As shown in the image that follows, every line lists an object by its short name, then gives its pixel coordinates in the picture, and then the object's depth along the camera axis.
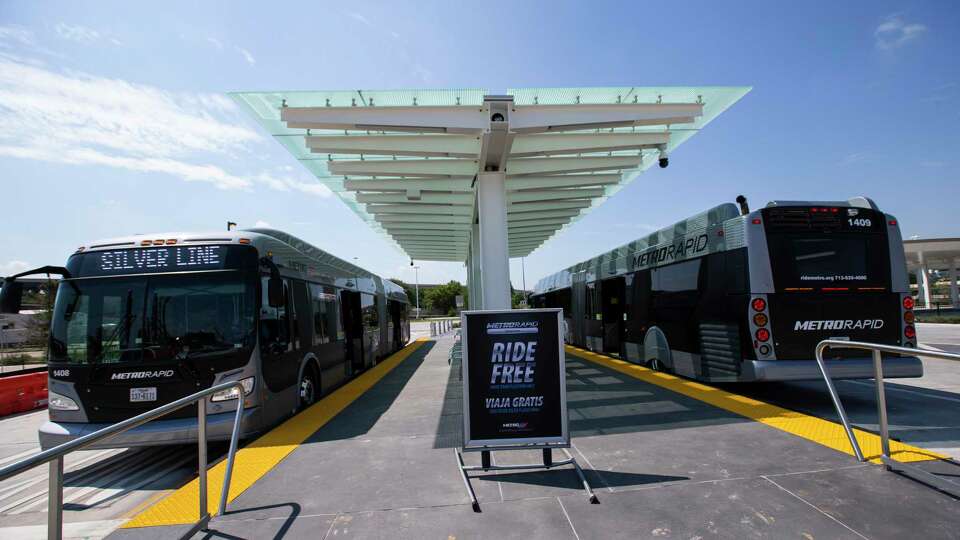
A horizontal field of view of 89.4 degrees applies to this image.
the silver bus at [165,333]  5.72
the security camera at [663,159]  10.23
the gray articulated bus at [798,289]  6.85
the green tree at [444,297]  100.00
